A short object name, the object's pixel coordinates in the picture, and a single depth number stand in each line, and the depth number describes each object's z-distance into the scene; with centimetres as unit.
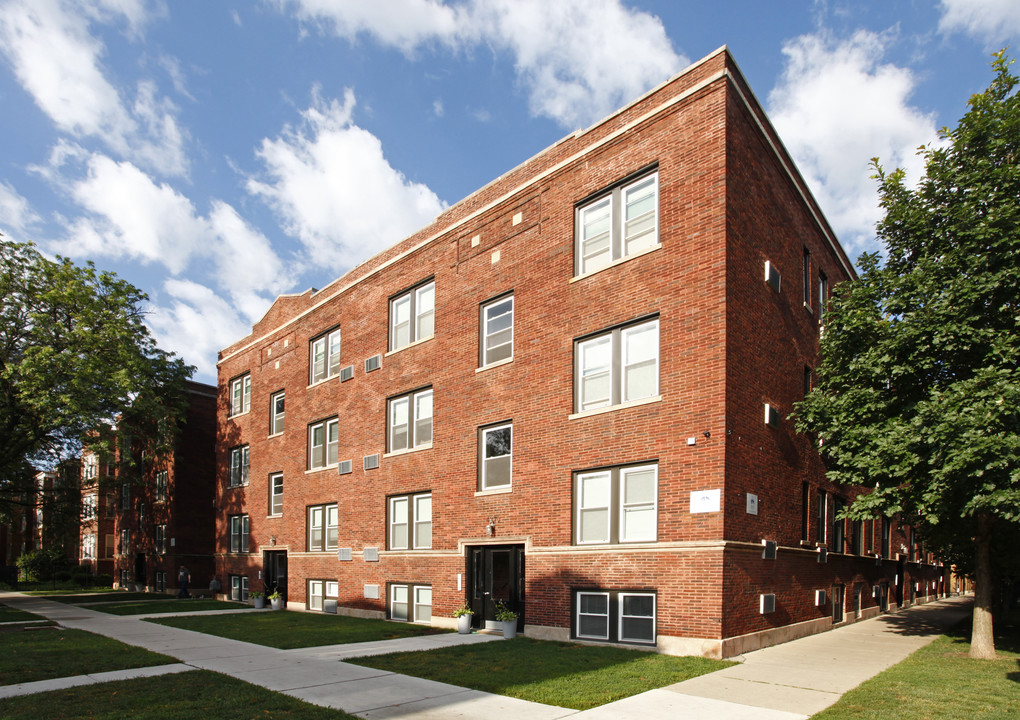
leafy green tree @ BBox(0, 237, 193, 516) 2727
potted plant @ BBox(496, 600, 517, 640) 1598
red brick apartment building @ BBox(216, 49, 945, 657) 1380
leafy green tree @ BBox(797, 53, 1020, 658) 1197
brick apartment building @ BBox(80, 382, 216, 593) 3369
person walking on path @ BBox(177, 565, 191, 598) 3186
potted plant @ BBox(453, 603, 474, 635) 1708
